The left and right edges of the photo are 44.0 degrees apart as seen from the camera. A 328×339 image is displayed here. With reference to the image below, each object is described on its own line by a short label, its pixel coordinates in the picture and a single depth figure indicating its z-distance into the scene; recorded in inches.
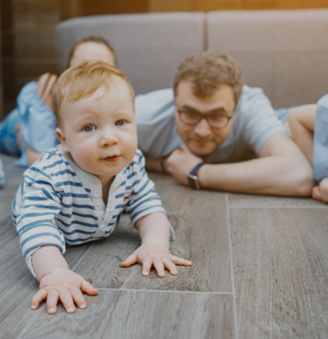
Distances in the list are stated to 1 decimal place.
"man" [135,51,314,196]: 59.1
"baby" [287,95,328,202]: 54.1
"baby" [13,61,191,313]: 32.3
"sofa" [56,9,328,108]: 91.4
